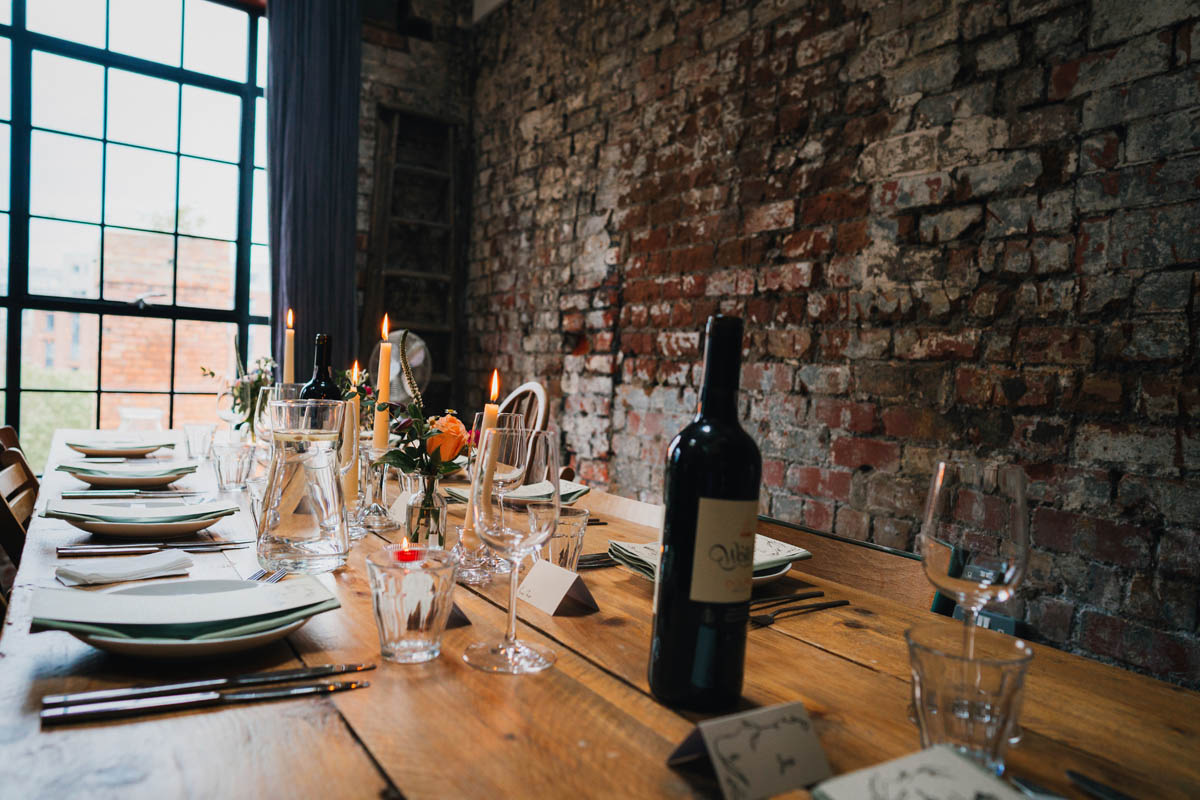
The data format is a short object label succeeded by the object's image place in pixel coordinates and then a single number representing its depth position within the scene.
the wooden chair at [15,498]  1.34
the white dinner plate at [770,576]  1.04
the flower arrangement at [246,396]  2.13
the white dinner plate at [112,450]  2.04
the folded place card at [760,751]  0.52
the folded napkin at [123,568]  0.90
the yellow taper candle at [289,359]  1.57
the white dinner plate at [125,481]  1.60
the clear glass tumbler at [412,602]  0.72
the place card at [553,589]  0.92
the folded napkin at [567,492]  1.49
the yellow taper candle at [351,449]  1.27
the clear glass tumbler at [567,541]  0.95
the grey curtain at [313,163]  3.89
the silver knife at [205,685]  0.60
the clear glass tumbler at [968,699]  0.52
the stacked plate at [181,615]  0.66
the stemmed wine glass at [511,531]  0.74
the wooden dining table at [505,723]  0.52
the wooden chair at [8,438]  2.25
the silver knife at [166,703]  0.57
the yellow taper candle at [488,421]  0.90
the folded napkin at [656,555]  1.06
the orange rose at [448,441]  1.04
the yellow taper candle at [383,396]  1.24
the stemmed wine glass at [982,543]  0.65
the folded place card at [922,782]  0.47
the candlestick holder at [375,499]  1.32
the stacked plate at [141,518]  1.13
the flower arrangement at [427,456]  1.05
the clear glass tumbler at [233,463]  1.59
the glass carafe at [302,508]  1.01
